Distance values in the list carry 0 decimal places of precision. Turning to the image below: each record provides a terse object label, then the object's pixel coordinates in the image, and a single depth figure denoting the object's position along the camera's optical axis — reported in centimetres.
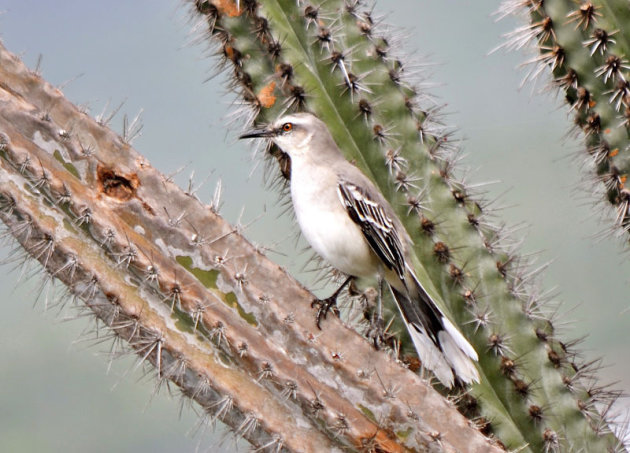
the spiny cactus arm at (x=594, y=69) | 489
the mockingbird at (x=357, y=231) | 541
